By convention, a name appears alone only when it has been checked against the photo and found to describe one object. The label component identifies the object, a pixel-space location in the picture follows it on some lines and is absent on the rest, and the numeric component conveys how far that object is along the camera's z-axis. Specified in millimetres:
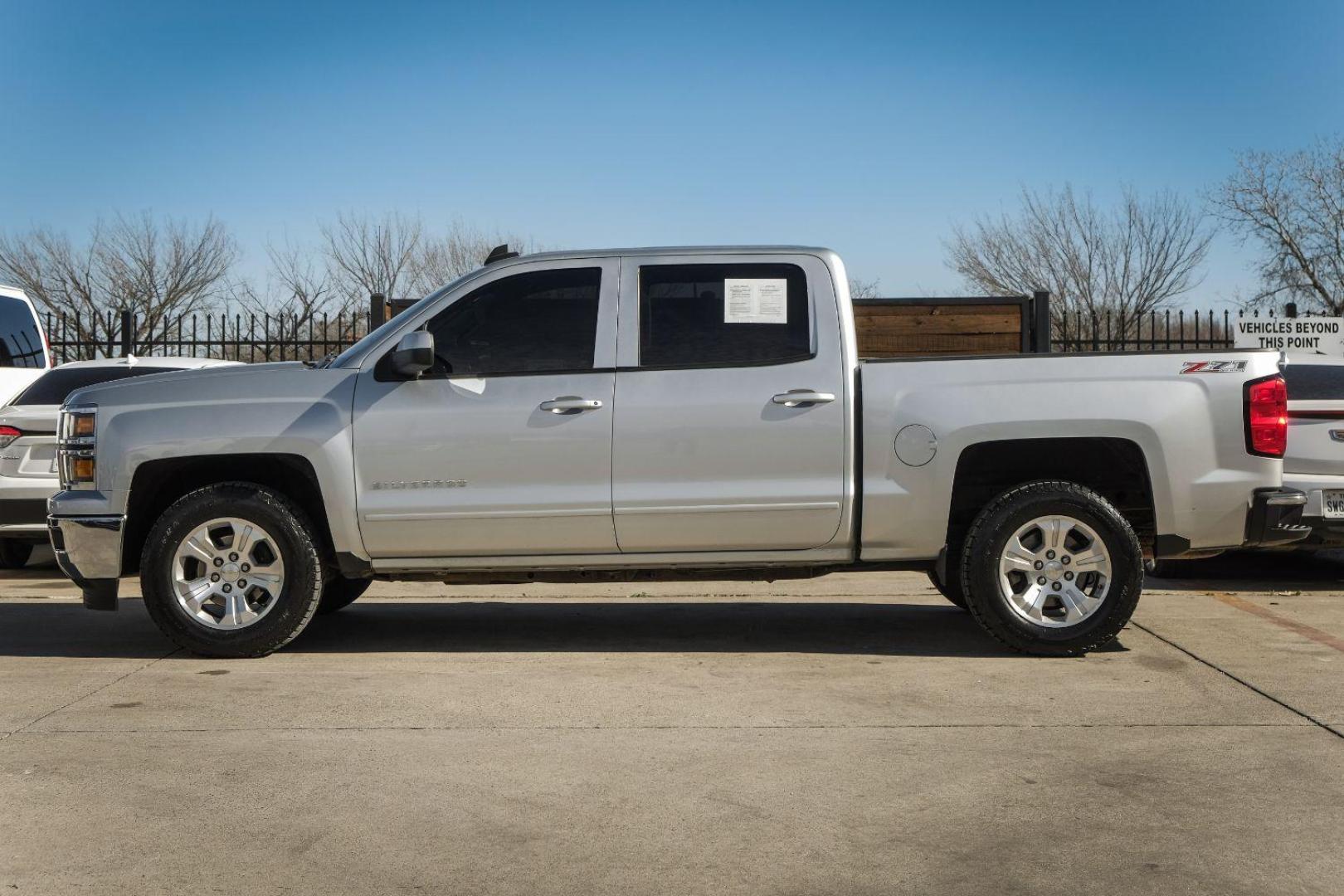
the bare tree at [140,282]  32094
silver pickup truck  7188
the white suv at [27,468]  10430
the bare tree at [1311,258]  31000
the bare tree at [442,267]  34094
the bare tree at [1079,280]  30750
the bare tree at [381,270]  33281
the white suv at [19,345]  12672
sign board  17094
